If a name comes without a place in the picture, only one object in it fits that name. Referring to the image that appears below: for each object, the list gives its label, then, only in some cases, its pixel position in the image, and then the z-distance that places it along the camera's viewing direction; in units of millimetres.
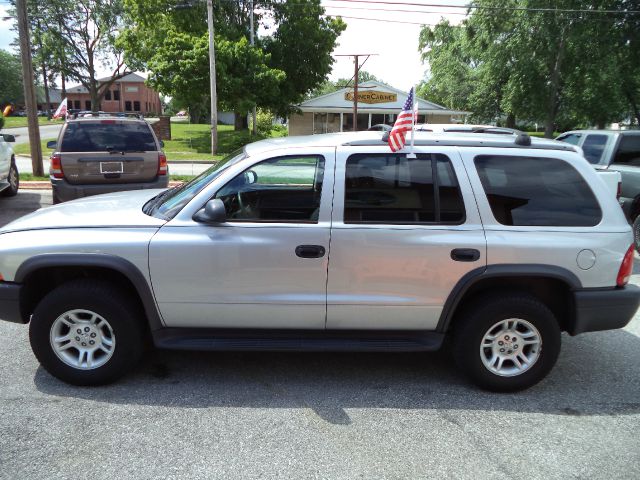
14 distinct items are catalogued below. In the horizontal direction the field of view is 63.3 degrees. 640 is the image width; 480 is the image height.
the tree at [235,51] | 27375
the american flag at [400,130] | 3561
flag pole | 3552
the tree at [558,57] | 23094
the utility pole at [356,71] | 30234
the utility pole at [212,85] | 22734
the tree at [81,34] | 50812
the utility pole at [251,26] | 31547
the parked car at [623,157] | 7835
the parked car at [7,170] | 10008
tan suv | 8070
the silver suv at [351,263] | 3480
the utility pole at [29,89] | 13203
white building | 37062
